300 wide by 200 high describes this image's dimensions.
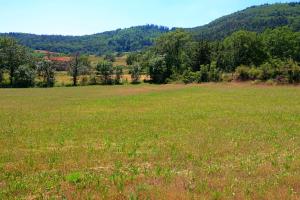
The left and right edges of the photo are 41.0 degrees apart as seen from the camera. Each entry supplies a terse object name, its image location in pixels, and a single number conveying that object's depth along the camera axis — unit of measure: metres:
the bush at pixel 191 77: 96.62
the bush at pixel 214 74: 93.62
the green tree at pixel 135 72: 106.94
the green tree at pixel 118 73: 107.56
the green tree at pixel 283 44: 99.56
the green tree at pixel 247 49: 101.31
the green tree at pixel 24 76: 104.50
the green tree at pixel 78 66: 110.38
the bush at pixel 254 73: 82.38
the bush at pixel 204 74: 95.38
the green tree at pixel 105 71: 107.56
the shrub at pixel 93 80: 108.62
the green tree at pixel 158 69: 105.50
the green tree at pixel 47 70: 107.06
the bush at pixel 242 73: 85.67
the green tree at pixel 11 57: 108.69
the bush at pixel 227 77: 90.19
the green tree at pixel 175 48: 109.64
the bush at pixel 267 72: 80.56
